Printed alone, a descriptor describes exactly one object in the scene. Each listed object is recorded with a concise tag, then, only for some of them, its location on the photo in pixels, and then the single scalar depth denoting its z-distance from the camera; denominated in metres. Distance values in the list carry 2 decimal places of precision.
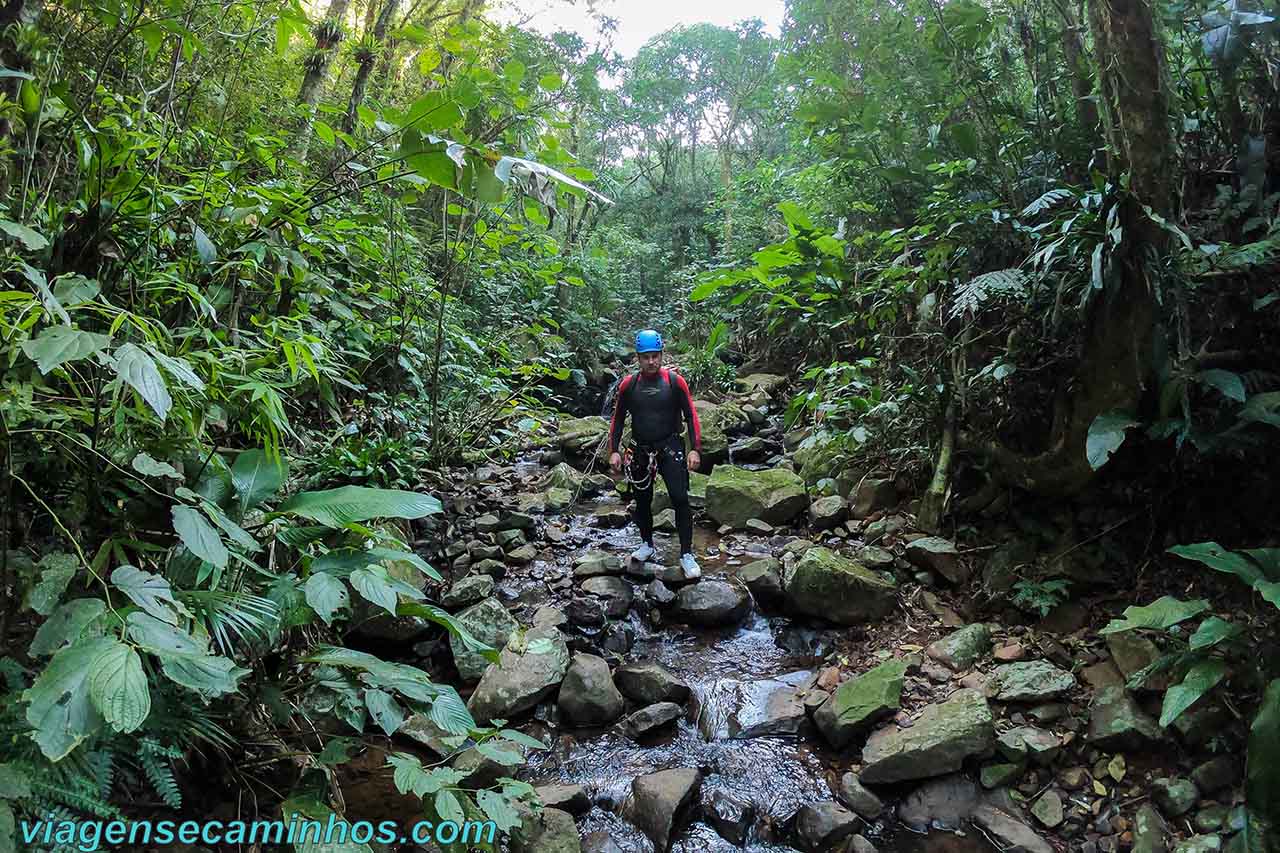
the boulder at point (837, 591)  4.04
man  5.10
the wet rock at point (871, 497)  5.02
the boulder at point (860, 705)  3.18
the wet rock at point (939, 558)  4.05
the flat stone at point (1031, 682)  3.04
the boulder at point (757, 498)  5.70
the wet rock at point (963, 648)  3.45
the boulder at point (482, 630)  3.65
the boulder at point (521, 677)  3.39
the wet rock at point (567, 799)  2.80
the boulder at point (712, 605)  4.41
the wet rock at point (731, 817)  2.78
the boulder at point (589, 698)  3.45
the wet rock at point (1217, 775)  2.49
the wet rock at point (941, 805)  2.74
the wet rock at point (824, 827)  2.69
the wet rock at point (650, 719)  3.36
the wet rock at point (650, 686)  3.59
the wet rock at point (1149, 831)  2.40
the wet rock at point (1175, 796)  2.49
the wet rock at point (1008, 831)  2.54
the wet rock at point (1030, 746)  2.82
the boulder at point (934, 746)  2.84
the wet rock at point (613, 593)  4.45
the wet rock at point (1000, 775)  2.80
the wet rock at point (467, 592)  4.14
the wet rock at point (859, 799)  2.82
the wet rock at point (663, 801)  2.74
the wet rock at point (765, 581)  4.47
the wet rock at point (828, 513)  5.25
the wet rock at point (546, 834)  2.43
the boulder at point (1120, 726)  2.73
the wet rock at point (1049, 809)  2.63
